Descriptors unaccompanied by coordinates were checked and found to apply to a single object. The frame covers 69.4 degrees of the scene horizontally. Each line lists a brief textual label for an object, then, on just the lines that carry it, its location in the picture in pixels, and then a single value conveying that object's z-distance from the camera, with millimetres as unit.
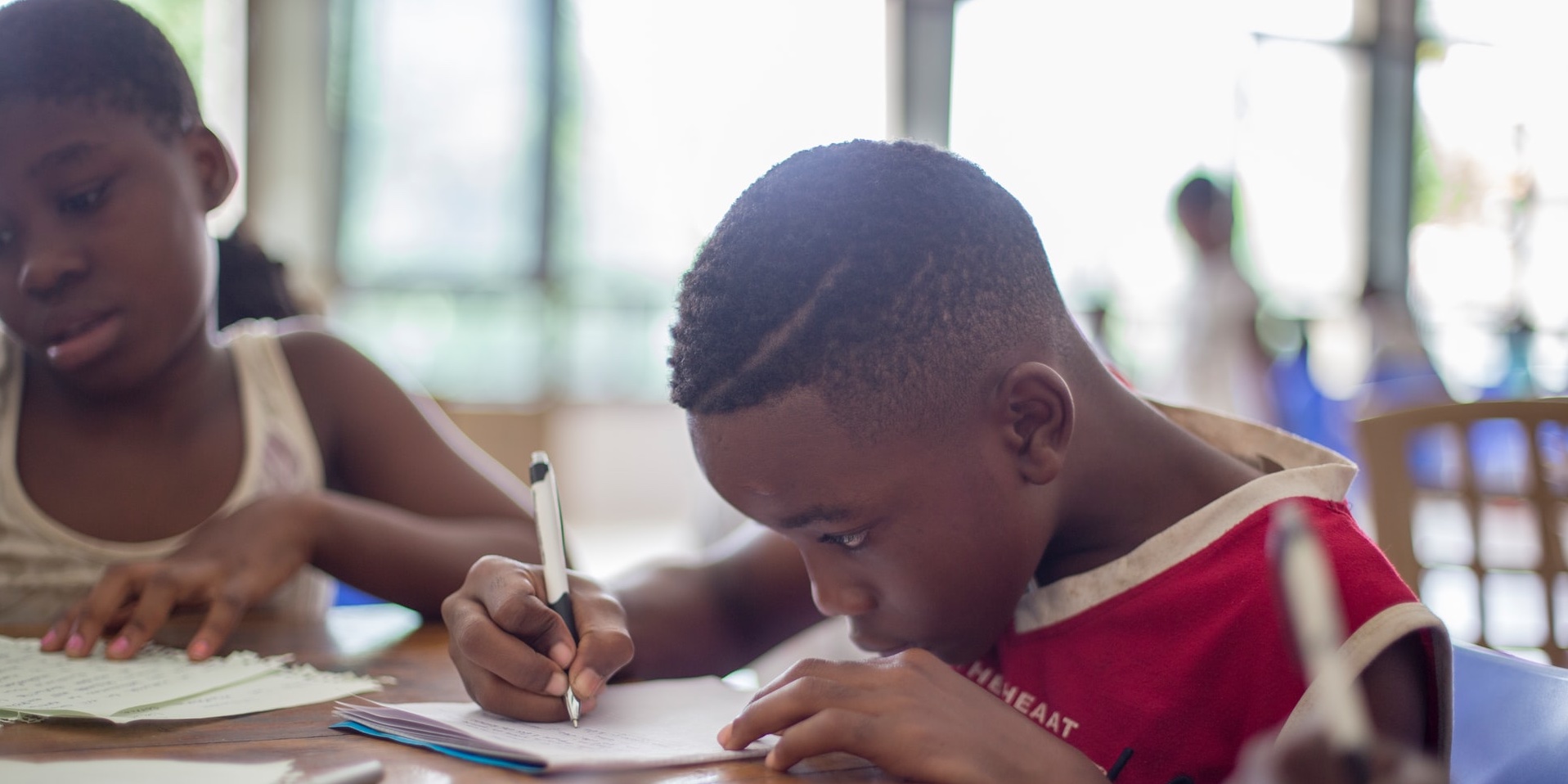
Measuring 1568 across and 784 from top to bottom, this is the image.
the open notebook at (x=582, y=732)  628
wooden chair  1151
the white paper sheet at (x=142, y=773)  574
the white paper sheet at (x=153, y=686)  710
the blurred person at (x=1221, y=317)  3934
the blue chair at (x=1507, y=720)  679
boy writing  738
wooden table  612
